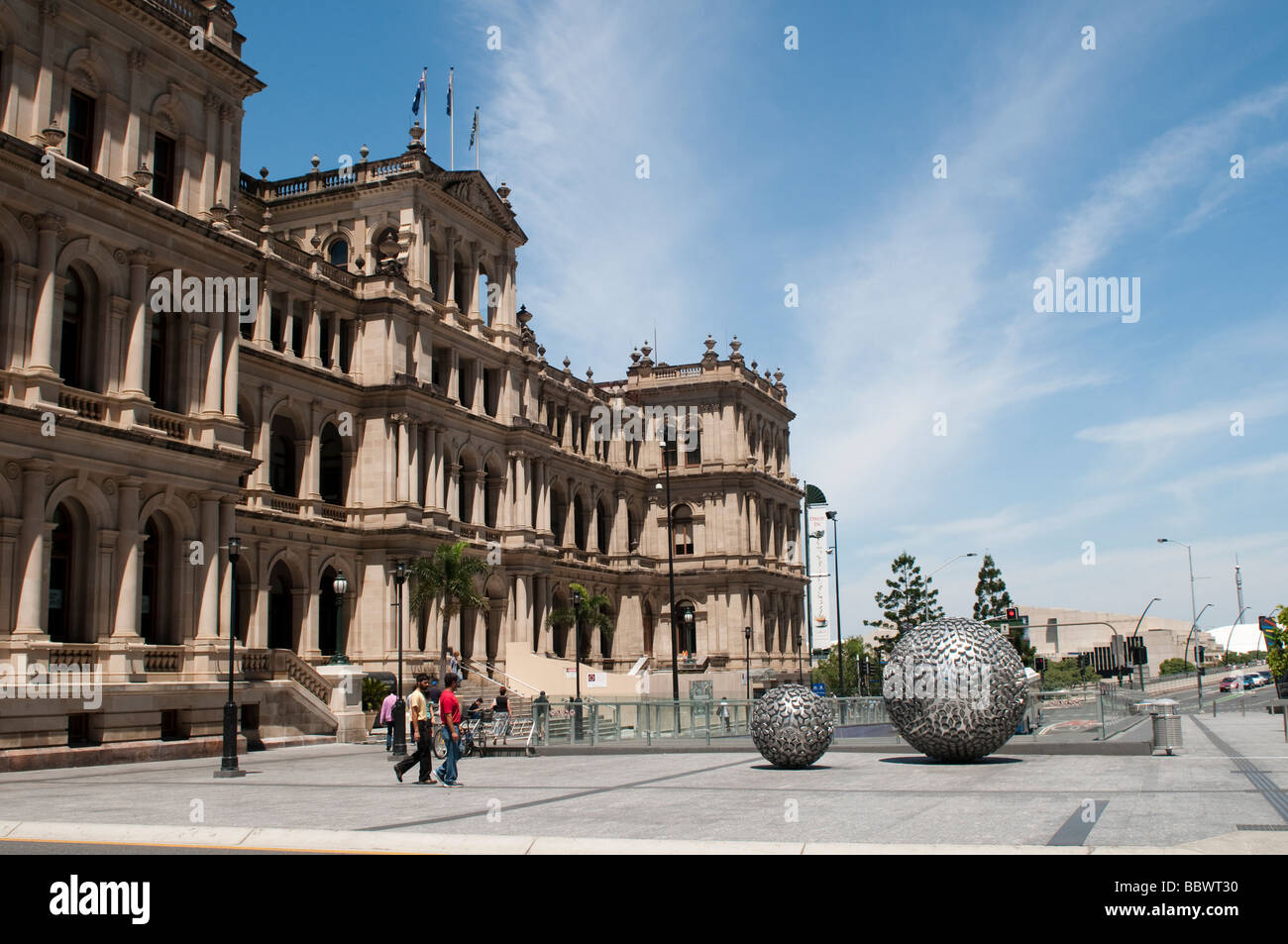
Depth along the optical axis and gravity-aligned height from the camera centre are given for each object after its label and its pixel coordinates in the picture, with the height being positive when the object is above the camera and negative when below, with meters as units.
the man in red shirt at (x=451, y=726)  18.55 -1.15
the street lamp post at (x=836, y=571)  62.42 +4.39
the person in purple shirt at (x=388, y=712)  29.33 -1.57
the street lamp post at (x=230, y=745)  22.19 -1.75
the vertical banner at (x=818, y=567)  100.75 +7.37
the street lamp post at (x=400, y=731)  26.73 -1.79
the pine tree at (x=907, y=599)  96.69 +4.41
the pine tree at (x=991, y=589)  105.56 +5.73
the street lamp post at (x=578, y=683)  30.34 -1.07
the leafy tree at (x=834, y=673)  93.76 -1.69
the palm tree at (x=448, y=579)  44.50 +2.79
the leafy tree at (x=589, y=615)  60.91 +1.98
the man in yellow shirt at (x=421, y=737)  18.56 -1.34
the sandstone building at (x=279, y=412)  26.70 +8.79
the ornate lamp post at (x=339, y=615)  33.62 +1.11
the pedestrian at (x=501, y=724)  29.67 -1.80
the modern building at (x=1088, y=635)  152.75 +2.38
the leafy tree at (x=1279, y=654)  55.23 -0.05
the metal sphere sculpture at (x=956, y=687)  18.98 -0.57
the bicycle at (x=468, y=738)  28.45 -2.08
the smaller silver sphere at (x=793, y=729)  20.91 -1.35
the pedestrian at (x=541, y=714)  30.02 -1.56
